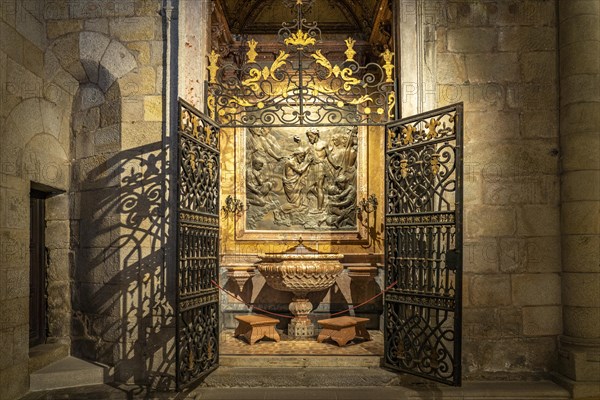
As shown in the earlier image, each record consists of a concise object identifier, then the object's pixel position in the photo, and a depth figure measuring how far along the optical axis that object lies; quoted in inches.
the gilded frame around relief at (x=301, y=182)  264.5
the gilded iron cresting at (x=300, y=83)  187.5
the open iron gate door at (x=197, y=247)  161.3
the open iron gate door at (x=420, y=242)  167.2
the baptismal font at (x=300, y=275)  223.3
